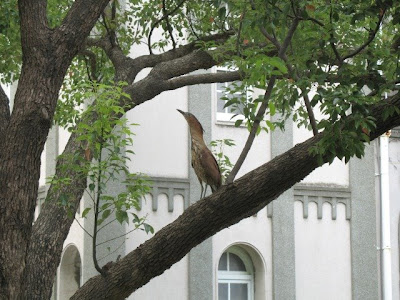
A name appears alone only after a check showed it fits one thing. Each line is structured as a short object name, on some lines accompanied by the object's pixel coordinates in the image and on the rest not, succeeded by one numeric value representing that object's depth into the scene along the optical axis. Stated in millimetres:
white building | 22453
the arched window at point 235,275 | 23484
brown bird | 12266
